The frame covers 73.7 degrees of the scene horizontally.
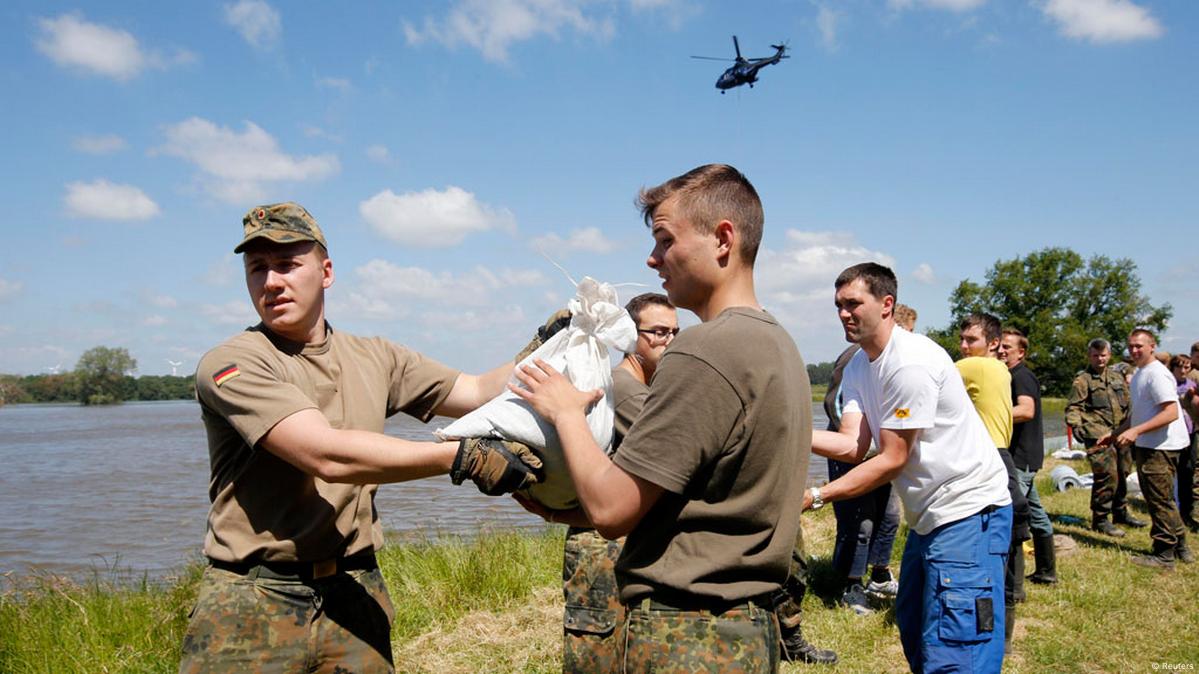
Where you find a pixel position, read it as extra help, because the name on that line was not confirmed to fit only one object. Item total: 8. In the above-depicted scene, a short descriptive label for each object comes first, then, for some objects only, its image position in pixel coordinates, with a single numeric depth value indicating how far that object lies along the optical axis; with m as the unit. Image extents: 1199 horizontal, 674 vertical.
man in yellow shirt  5.59
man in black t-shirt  7.13
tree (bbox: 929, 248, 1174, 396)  62.69
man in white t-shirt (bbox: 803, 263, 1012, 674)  3.39
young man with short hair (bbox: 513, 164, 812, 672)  2.00
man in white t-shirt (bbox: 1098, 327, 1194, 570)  7.99
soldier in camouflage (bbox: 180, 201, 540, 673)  2.32
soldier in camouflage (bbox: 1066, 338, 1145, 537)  9.39
